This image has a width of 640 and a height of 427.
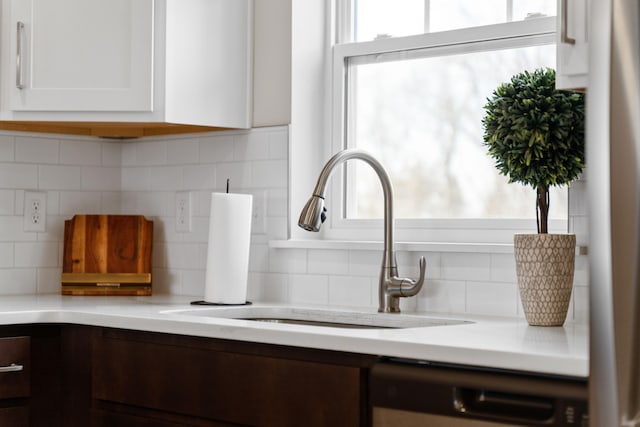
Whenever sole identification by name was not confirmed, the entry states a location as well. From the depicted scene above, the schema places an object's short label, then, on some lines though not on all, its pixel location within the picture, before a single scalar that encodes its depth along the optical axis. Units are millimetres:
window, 2648
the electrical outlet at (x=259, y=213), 3020
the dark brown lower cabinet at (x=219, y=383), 1960
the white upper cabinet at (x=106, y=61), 2857
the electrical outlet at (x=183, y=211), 3229
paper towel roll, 2789
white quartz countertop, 1699
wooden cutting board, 3180
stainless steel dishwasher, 1633
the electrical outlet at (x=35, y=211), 3219
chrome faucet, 2521
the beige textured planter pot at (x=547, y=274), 2146
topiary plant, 2111
